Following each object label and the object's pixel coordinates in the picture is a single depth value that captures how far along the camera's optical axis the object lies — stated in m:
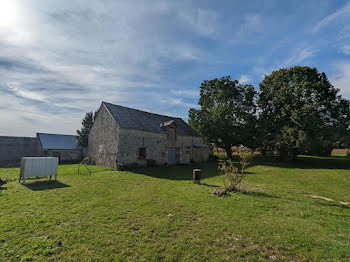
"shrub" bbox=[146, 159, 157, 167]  20.19
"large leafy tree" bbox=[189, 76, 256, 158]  26.53
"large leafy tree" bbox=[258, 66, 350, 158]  21.12
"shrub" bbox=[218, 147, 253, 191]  9.26
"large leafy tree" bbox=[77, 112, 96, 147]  28.98
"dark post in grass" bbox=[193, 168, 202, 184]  11.39
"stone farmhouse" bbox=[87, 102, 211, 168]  18.61
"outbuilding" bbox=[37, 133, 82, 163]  26.50
